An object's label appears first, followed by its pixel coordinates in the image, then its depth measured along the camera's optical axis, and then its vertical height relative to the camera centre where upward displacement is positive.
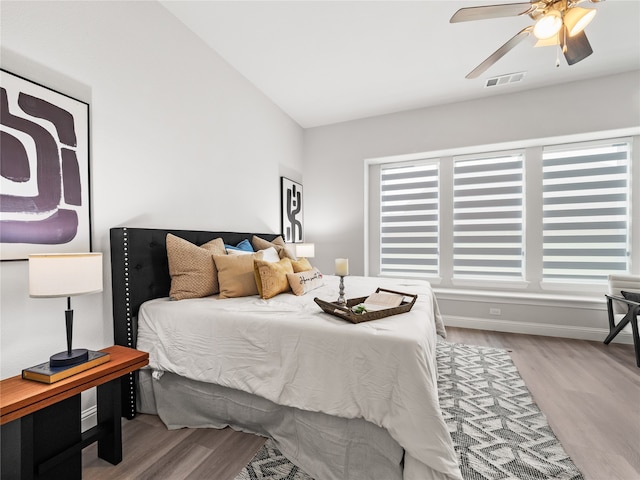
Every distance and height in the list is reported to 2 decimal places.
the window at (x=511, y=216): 3.38 +0.23
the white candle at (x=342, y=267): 2.14 -0.24
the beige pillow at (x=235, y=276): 2.09 -0.30
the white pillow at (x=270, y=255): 2.55 -0.19
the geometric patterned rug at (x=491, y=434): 1.44 -1.18
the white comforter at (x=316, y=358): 1.20 -0.63
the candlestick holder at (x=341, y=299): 1.79 -0.43
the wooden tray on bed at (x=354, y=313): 1.54 -0.43
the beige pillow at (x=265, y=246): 2.98 -0.13
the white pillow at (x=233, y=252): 2.42 -0.15
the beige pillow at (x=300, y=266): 2.57 -0.29
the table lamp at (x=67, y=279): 1.20 -0.19
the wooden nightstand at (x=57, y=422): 1.13 -0.82
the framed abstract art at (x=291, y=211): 4.01 +0.33
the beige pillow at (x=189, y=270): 2.04 -0.26
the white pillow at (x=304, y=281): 2.26 -0.38
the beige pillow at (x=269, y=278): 2.10 -0.33
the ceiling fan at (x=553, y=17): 1.60 +1.22
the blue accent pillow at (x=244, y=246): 2.77 -0.12
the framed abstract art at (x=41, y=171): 1.42 +0.34
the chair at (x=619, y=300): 2.84 -0.65
